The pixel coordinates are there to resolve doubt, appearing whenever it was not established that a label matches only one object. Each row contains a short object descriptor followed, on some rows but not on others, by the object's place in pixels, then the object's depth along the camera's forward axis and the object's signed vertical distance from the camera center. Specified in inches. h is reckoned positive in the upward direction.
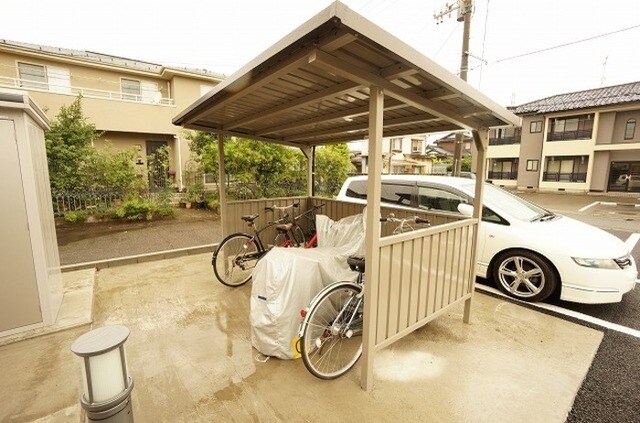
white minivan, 132.8 -34.8
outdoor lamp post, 51.4 -36.3
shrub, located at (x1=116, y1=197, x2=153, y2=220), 329.4 -39.5
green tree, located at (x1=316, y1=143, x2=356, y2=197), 430.6 +9.0
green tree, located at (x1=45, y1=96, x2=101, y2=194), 319.9 +28.3
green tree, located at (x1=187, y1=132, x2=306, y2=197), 364.2 +14.6
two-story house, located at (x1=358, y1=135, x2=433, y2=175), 1088.2 +78.6
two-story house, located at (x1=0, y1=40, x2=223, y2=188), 451.6 +143.3
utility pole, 331.6 +165.1
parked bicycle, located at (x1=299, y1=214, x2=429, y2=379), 91.5 -49.9
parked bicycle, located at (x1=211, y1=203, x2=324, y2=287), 161.5 -42.5
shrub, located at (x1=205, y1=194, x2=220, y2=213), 410.0 -38.2
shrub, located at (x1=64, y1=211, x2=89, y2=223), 310.0 -44.5
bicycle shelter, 67.2 +26.2
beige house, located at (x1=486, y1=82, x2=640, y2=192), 722.2 +94.6
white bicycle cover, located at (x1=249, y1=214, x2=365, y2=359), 99.0 -39.5
